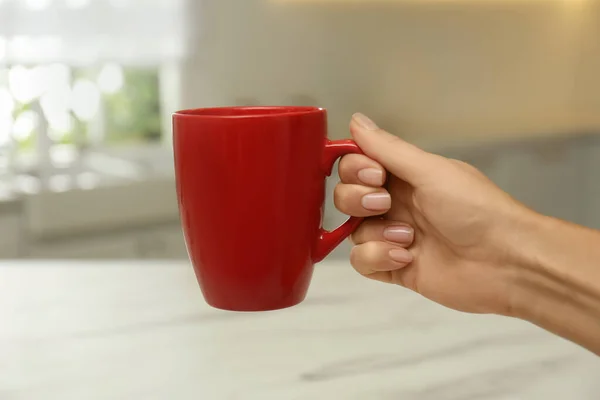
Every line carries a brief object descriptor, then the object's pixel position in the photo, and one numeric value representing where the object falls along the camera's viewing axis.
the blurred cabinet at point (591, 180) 2.76
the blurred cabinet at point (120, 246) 1.97
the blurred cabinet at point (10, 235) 1.86
